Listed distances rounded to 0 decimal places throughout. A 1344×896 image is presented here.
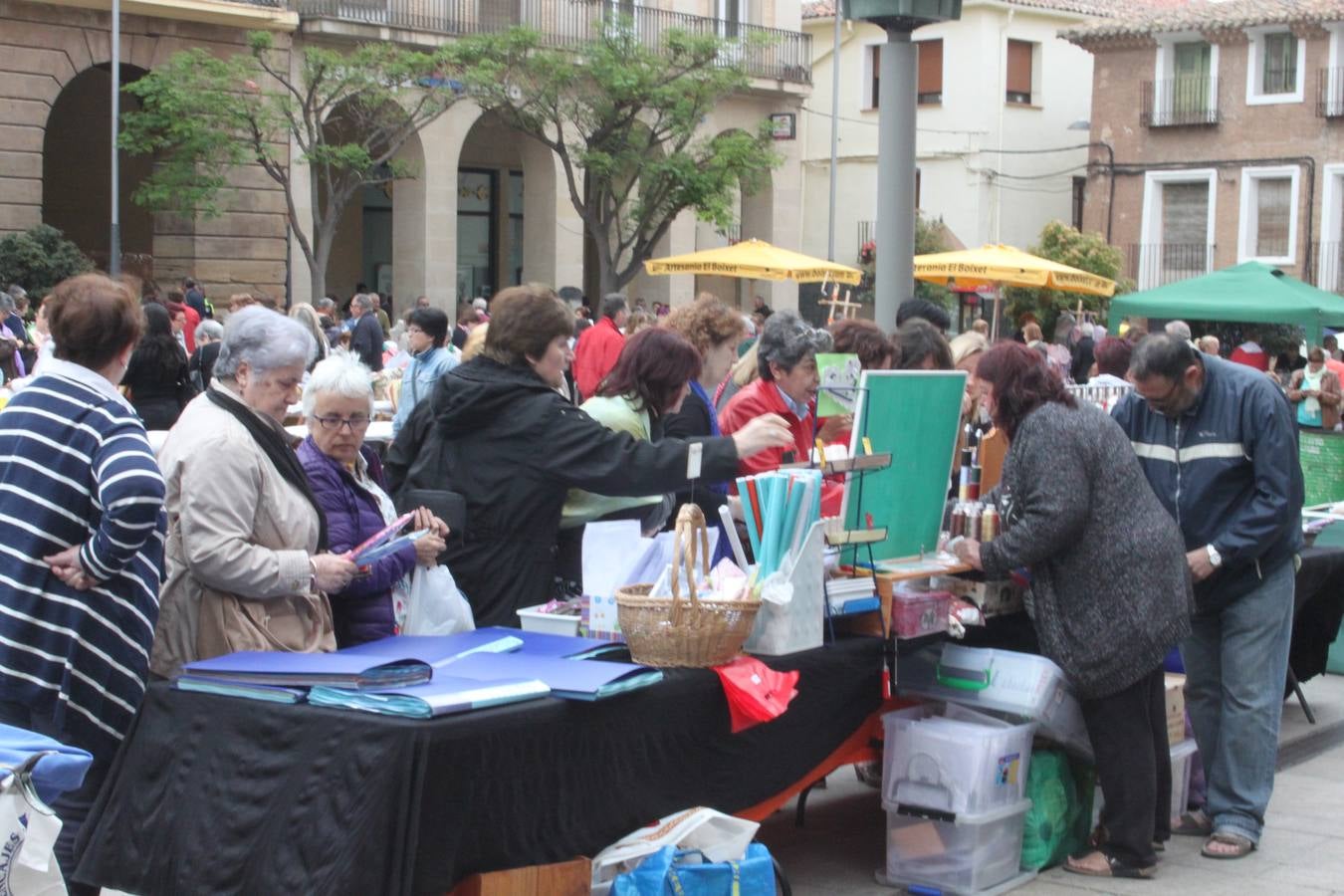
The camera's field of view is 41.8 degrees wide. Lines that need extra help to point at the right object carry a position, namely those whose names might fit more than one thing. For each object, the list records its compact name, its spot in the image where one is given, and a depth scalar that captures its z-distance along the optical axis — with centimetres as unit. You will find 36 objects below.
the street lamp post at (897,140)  815
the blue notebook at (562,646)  466
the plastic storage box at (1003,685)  562
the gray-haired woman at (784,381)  635
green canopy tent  1708
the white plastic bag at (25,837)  313
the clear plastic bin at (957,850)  547
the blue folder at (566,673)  422
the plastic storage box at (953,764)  545
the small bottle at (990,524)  593
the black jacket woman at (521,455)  497
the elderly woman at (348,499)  475
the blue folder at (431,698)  390
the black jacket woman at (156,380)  1022
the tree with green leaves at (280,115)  2473
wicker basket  453
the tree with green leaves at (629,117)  2895
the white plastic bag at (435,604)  487
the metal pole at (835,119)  3434
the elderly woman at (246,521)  431
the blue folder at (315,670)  401
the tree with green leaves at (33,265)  2308
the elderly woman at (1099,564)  552
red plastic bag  469
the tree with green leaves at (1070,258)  3512
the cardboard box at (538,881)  407
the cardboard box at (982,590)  586
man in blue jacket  599
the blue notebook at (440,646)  443
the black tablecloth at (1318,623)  830
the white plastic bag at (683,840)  443
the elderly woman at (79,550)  419
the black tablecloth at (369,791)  384
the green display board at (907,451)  549
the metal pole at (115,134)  2261
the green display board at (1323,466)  1061
